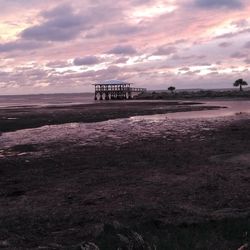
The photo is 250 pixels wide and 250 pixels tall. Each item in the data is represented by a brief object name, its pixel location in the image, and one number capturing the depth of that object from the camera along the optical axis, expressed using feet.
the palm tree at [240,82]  263.07
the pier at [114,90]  243.89
